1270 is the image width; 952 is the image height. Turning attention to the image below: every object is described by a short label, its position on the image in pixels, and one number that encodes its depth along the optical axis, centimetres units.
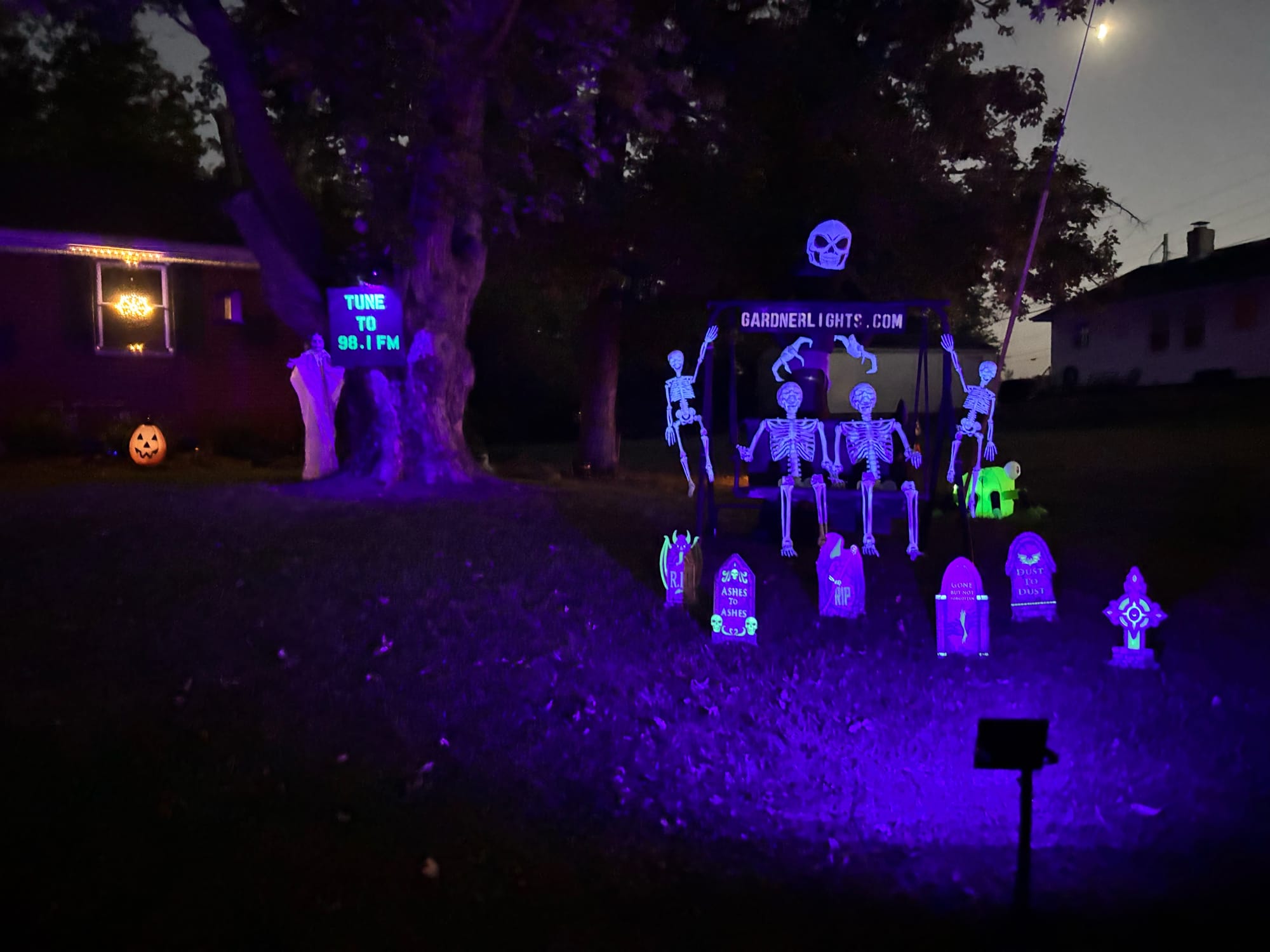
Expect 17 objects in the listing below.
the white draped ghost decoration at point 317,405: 1389
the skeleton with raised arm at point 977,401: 852
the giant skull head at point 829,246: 930
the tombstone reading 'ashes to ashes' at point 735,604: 655
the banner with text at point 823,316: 891
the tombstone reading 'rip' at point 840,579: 707
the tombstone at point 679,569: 716
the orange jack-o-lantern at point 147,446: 1708
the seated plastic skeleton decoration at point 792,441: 912
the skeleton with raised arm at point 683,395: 890
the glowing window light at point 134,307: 1928
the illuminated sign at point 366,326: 1247
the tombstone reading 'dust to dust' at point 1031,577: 687
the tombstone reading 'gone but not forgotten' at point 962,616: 639
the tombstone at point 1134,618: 617
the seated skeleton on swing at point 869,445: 897
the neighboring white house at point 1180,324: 3353
